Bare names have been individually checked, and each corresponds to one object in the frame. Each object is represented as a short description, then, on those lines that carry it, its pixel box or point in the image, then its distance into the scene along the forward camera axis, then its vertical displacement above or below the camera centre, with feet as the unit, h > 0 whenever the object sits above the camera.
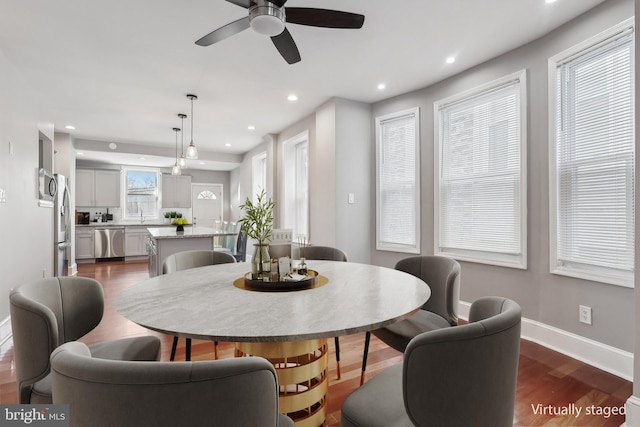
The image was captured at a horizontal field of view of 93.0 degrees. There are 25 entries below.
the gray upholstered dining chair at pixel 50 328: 3.56 -1.53
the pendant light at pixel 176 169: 16.23 +2.43
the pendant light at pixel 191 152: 12.50 +2.56
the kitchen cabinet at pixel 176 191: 27.32 +2.13
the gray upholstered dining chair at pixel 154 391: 1.74 -1.06
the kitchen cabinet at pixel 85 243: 22.66 -2.12
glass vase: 5.41 -0.84
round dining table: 3.17 -1.19
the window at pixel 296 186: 16.60 +1.56
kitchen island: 11.73 -1.16
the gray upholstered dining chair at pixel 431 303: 5.42 -1.80
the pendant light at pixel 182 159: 15.33 +2.79
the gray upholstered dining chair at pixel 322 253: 8.64 -1.15
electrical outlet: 7.48 -2.52
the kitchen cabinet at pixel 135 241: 23.99 -2.12
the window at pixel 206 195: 29.32 +1.85
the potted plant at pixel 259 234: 5.33 -0.36
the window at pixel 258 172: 21.69 +3.07
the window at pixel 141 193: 26.21 +1.85
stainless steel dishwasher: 23.11 -2.16
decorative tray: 4.81 -1.13
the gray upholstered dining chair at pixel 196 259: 7.35 -1.14
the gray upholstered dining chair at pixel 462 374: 2.64 -1.43
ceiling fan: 5.36 +3.79
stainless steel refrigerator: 14.48 -0.65
